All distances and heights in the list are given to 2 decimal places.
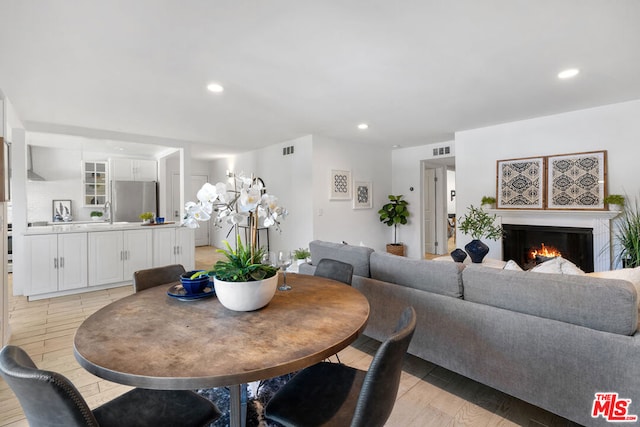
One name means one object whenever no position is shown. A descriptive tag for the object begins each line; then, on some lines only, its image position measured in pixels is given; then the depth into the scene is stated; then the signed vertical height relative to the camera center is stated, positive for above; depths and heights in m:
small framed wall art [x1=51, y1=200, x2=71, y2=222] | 6.22 +0.07
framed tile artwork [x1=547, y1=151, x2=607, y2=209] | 3.90 +0.39
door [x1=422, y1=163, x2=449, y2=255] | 7.14 +0.02
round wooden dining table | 0.92 -0.47
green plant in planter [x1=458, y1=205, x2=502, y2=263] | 3.61 -0.28
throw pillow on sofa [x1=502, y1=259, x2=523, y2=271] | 2.25 -0.42
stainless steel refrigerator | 6.34 +0.29
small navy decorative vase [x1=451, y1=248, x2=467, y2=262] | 3.54 -0.52
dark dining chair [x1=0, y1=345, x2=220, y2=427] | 0.79 -0.56
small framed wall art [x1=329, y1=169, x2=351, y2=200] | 5.67 +0.50
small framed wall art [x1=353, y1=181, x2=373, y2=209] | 6.07 +0.33
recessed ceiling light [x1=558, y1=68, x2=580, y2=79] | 2.81 +1.28
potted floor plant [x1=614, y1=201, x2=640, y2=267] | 3.39 -0.30
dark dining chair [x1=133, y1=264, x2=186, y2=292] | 1.99 -0.44
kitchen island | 4.14 -0.62
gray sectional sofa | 1.51 -0.68
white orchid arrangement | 1.41 +0.03
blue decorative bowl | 1.61 -0.38
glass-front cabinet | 6.52 +0.64
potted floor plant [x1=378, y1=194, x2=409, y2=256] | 6.31 -0.06
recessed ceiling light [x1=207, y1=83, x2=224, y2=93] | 3.06 +1.27
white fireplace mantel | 3.85 -0.16
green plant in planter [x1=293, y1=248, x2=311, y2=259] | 4.07 -0.58
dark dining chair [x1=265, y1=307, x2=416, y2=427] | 0.97 -0.75
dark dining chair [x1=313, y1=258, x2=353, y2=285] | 2.21 -0.44
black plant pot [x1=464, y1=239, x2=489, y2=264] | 3.59 -0.47
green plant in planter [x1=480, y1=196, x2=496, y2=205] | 4.69 +0.15
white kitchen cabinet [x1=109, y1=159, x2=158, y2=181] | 6.48 +0.94
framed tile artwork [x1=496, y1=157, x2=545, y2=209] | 4.37 +0.40
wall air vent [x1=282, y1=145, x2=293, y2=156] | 5.84 +1.19
